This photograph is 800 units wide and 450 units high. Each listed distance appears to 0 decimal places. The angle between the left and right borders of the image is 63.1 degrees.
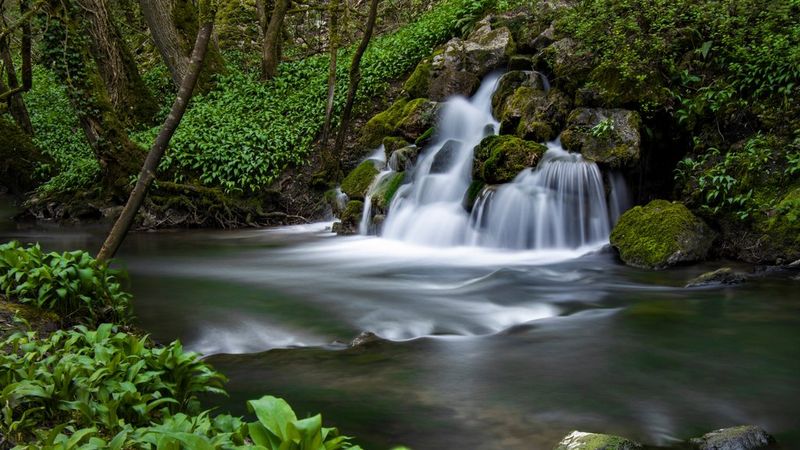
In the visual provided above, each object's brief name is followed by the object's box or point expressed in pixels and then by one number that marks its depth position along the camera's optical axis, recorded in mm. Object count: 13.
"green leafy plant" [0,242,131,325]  4656
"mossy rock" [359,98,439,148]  13203
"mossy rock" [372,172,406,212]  11992
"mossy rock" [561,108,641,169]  9648
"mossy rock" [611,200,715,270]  8469
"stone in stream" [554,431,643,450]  3473
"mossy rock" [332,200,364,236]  12422
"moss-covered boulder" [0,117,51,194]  16359
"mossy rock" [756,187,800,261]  8109
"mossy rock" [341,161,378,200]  12827
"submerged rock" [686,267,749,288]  7500
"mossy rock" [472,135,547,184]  10367
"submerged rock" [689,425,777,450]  3678
